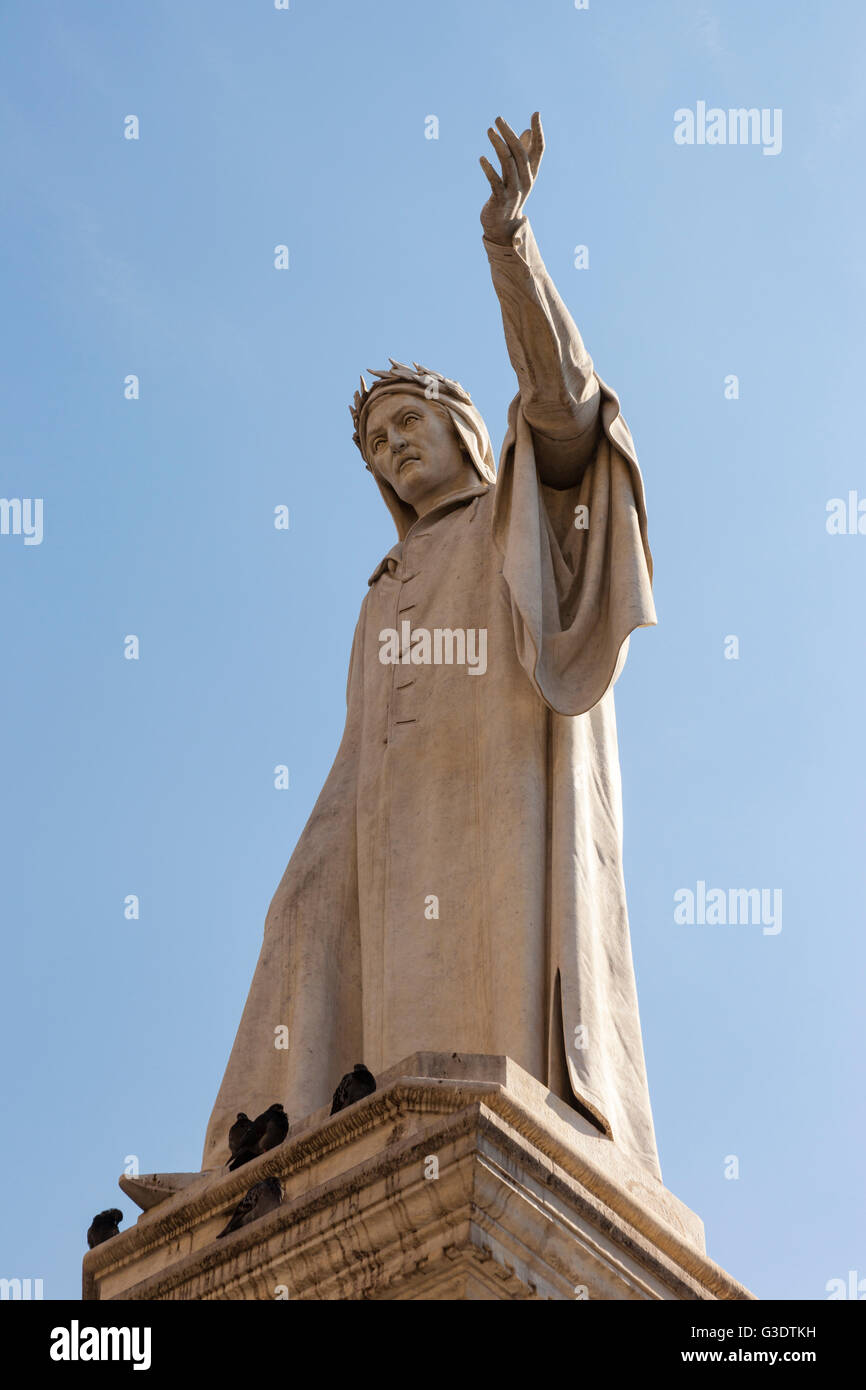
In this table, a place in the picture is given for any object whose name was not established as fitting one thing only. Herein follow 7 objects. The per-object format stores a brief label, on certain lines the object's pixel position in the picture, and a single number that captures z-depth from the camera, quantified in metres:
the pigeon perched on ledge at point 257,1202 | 16.05
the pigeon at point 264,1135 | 17.00
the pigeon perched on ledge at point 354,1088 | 16.06
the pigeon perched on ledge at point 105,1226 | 17.92
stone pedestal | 14.51
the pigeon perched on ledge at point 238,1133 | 17.22
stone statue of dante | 18.58
